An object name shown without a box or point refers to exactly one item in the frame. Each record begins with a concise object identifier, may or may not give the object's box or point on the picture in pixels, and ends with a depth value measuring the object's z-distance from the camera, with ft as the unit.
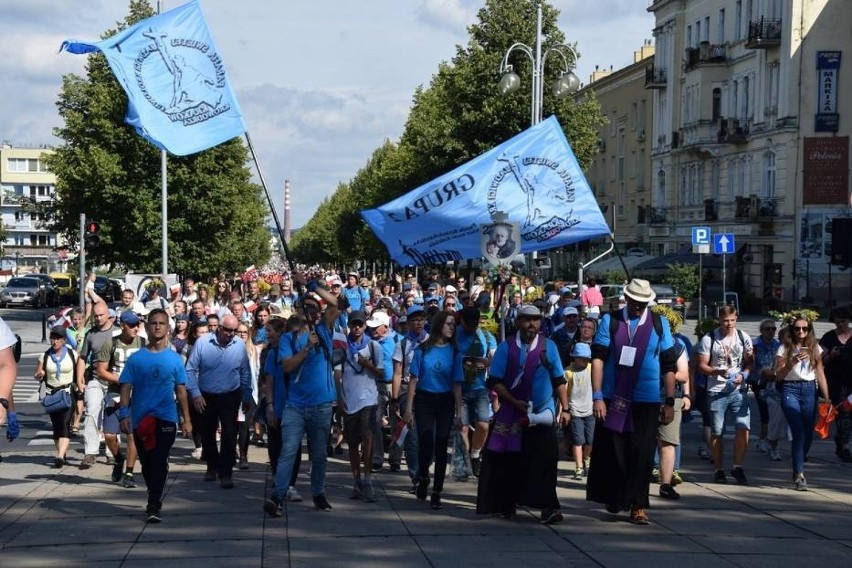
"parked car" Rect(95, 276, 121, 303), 192.08
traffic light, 104.90
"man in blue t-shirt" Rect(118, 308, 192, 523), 34.19
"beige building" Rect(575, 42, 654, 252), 226.79
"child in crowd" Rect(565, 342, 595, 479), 43.37
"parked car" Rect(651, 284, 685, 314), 136.66
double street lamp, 91.45
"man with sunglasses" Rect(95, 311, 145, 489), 41.11
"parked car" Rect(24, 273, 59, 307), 214.48
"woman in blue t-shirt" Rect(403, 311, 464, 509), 37.04
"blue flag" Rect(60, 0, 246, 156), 43.83
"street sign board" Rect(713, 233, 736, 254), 117.39
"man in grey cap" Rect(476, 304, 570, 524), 33.88
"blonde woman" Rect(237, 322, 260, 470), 45.34
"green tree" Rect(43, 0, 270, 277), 144.36
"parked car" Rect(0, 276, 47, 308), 204.74
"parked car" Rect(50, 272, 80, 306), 225.76
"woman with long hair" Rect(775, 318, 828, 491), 40.96
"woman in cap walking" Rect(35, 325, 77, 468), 45.39
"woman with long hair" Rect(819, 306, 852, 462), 47.32
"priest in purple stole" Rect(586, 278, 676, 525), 34.19
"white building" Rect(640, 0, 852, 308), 165.89
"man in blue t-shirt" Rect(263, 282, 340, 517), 34.86
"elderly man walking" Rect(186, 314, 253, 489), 40.37
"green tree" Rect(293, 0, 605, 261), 155.12
